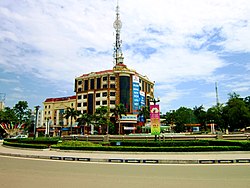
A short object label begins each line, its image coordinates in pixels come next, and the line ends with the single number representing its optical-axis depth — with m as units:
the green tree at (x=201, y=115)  77.63
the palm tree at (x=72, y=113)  65.88
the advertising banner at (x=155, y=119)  25.44
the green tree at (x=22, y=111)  72.17
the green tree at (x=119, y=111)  59.66
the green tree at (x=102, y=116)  59.36
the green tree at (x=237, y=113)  54.62
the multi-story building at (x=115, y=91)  68.44
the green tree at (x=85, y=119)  62.43
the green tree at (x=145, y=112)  66.62
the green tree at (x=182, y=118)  74.88
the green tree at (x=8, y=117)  59.69
